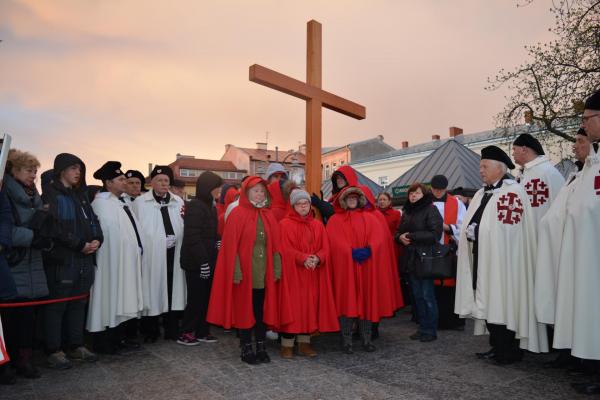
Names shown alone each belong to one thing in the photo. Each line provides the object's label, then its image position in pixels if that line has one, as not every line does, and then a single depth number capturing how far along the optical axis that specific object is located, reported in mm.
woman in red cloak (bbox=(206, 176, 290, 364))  5016
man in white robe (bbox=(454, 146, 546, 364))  4746
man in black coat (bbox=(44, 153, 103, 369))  4832
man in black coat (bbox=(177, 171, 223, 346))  5711
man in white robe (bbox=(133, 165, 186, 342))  5898
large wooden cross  6507
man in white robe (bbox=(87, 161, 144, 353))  5305
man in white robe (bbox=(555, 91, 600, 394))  3840
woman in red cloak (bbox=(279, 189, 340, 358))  5219
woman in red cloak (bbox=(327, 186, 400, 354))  5512
